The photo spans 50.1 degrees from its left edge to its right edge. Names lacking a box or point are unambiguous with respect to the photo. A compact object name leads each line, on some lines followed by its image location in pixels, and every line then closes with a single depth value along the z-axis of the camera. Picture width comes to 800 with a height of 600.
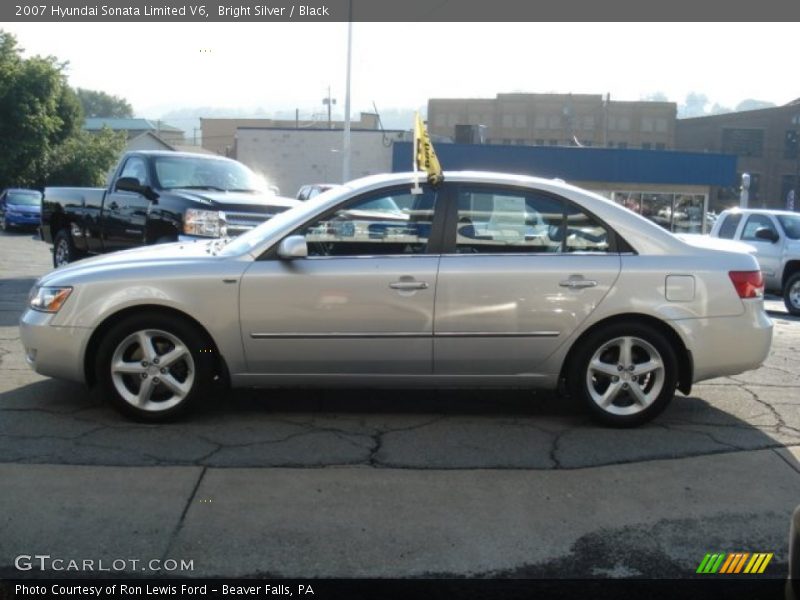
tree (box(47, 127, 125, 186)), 48.69
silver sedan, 5.33
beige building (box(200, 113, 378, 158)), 97.00
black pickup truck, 9.57
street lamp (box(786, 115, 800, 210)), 76.25
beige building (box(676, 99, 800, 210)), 77.59
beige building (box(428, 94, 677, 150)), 88.38
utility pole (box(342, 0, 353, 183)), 31.71
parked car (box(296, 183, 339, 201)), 26.80
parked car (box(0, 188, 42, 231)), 31.58
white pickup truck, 14.24
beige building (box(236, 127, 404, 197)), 50.34
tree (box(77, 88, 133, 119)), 130.00
